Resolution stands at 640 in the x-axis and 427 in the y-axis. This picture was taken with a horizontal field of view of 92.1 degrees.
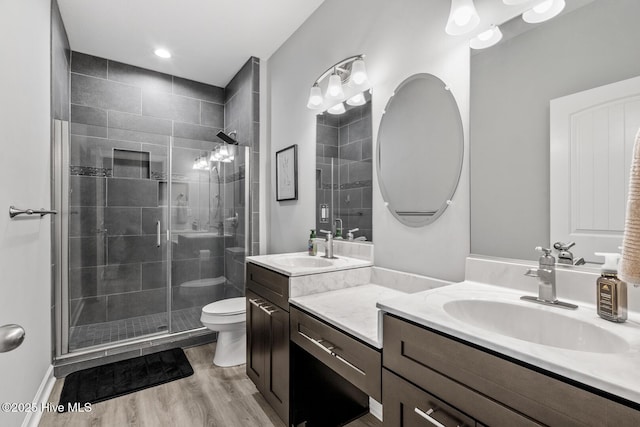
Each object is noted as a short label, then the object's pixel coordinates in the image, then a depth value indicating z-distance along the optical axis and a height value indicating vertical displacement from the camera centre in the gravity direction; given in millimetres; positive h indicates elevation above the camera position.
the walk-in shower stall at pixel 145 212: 2730 +23
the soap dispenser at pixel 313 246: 2156 -225
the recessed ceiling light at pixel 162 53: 2894 +1540
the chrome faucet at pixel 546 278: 994 -208
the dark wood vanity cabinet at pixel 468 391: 577 -395
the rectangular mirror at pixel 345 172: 1880 +283
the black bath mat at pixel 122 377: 1964 -1154
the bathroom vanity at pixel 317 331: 1179 -516
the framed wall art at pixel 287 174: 2578 +356
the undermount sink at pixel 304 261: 2023 -315
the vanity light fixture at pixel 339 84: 1860 +854
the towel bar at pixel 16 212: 1292 +10
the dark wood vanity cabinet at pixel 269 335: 1560 -678
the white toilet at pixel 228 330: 2328 -901
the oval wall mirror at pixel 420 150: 1426 +325
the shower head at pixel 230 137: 3189 +812
